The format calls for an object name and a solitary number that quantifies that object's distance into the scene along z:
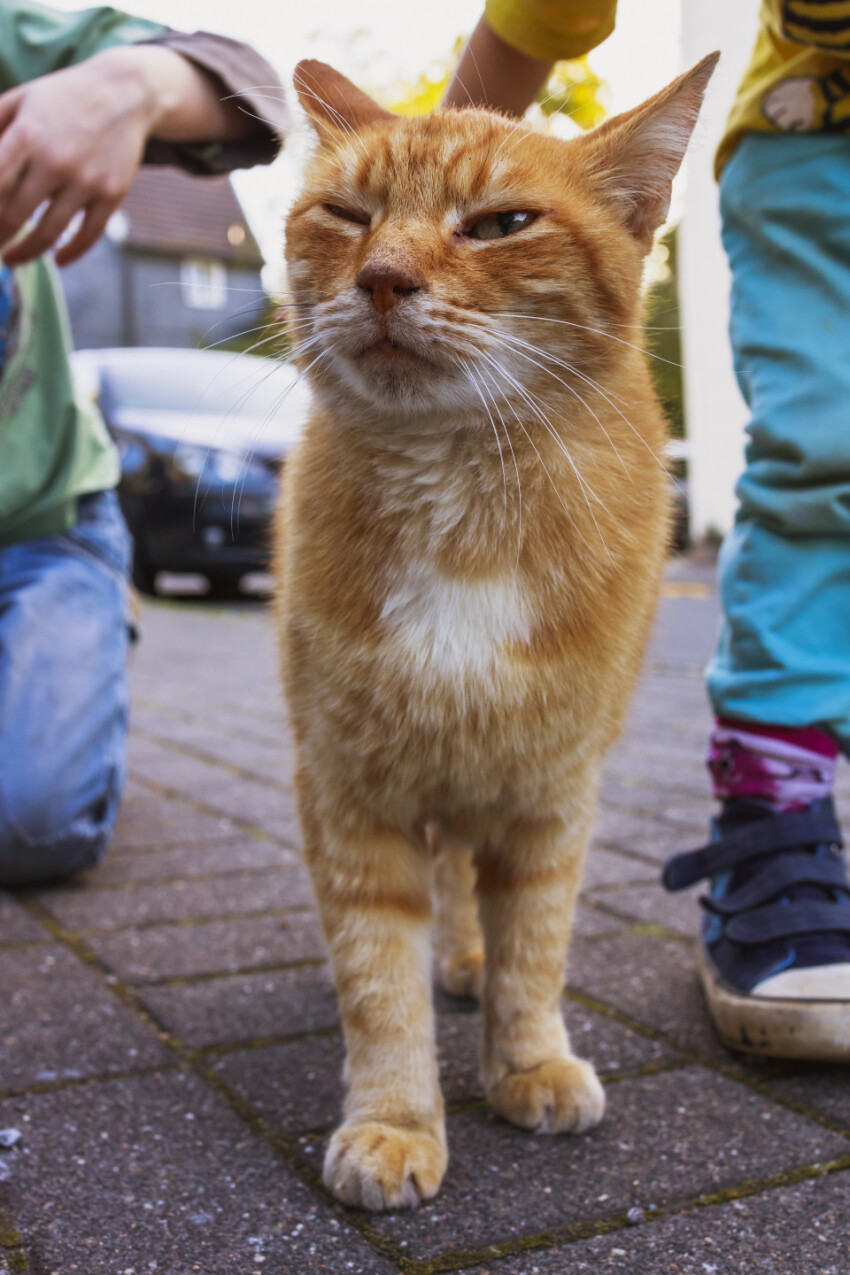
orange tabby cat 0.46
